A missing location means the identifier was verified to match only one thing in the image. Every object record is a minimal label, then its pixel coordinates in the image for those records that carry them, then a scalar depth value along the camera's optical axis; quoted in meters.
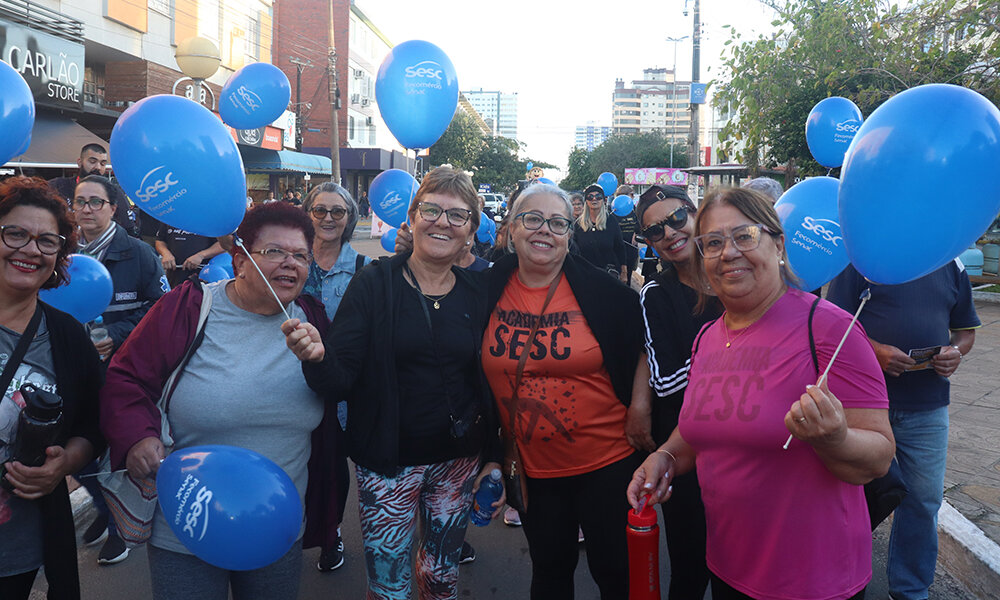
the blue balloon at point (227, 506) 2.01
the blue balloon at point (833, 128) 4.81
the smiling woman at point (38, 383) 2.09
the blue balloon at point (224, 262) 5.31
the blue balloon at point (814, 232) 3.01
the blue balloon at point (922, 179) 1.74
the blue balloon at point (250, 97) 6.32
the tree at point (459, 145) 46.12
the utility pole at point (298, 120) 33.14
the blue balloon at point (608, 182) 16.12
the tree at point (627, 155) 63.23
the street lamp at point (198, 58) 9.70
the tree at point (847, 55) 8.81
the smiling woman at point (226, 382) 2.25
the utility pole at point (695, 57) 20.97
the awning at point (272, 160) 27.86
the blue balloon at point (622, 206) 10.56
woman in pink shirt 1.81
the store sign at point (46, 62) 12.00
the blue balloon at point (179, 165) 2.46
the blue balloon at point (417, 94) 4.34
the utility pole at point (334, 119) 22.72
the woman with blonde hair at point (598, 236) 8.54
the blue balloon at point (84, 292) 3.26
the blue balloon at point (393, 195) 5.58
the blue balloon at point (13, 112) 3.05
